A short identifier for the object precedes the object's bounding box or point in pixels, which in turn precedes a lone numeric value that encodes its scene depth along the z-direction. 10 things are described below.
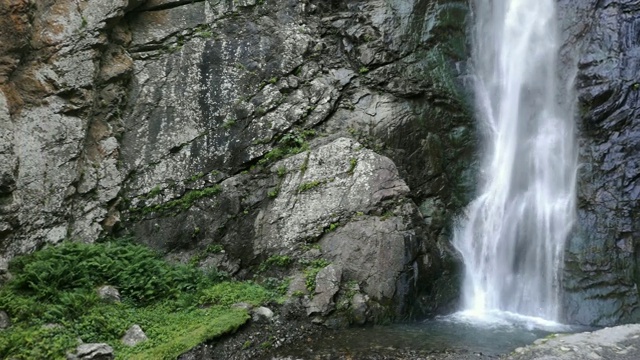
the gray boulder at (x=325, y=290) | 9.05
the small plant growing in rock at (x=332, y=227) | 10.47
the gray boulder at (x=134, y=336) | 7.71
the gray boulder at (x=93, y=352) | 7.14
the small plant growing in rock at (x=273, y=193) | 11.01
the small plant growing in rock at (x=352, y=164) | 11.07
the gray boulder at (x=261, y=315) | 8.61
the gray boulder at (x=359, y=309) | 9.14
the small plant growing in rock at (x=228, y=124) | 11.89
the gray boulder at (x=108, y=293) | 8.54
